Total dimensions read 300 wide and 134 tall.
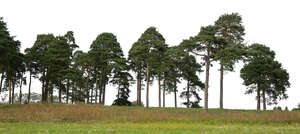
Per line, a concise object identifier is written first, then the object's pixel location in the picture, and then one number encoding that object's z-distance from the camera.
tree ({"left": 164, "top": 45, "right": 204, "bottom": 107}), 44.19
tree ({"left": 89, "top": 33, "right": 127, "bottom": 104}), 44.52
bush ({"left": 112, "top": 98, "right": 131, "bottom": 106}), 50.67
